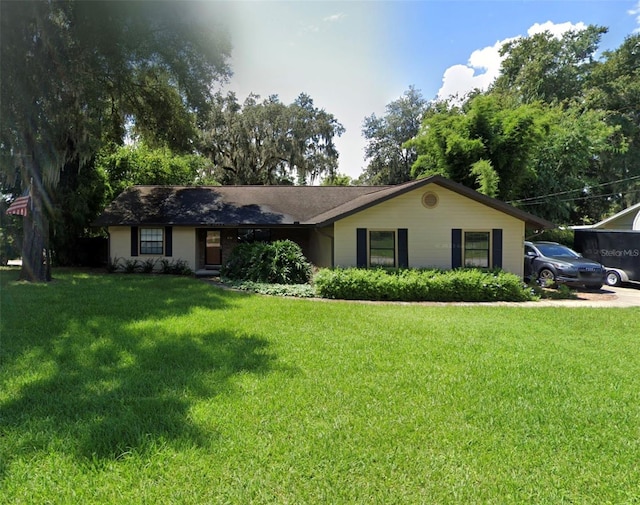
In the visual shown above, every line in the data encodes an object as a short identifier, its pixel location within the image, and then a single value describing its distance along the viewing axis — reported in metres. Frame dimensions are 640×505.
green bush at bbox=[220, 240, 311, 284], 12.49
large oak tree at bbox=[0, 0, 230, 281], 11.07
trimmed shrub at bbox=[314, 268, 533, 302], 10.66
